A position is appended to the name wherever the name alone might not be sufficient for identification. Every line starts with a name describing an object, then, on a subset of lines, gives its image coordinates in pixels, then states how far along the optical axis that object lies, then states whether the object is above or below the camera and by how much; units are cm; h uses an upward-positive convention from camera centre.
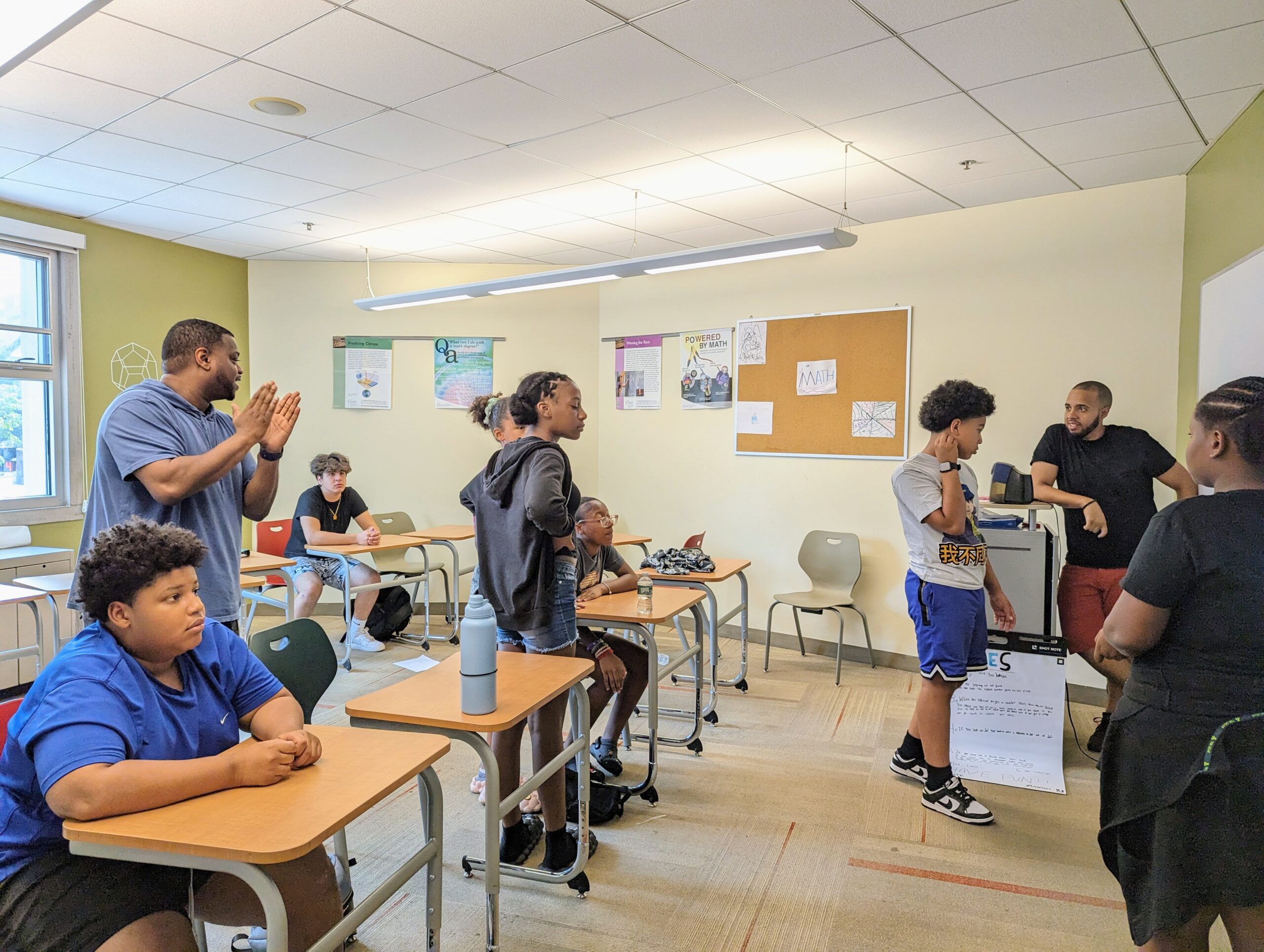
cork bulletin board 495 +36
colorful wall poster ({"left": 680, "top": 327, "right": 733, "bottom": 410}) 569 +50
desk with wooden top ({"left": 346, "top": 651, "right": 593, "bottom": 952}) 186 -65
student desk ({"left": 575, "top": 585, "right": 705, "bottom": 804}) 294 -65
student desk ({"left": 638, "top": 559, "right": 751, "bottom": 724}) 398 -71
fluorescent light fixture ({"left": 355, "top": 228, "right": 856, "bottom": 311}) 386 +93
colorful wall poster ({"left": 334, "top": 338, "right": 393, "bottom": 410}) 637 +49
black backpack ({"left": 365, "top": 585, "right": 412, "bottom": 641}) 561 -126
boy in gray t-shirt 290 -46
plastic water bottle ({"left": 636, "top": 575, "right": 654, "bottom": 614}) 304 -60
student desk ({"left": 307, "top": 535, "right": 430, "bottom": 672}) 492 -73
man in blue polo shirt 189 -5
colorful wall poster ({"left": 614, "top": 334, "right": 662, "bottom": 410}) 606 +50
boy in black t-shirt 511 -64
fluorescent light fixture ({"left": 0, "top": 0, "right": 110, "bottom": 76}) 203 +105
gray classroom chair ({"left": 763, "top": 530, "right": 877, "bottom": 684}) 484 -81
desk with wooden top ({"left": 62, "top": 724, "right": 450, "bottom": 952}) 124 -63
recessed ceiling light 320 +130
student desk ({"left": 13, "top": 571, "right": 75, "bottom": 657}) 366 -73
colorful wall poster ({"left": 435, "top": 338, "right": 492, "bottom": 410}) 634 +50
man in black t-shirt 347 -21
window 489 +26
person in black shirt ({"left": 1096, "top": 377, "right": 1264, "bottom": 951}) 150 -48
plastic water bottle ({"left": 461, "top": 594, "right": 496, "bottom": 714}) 188 -54
